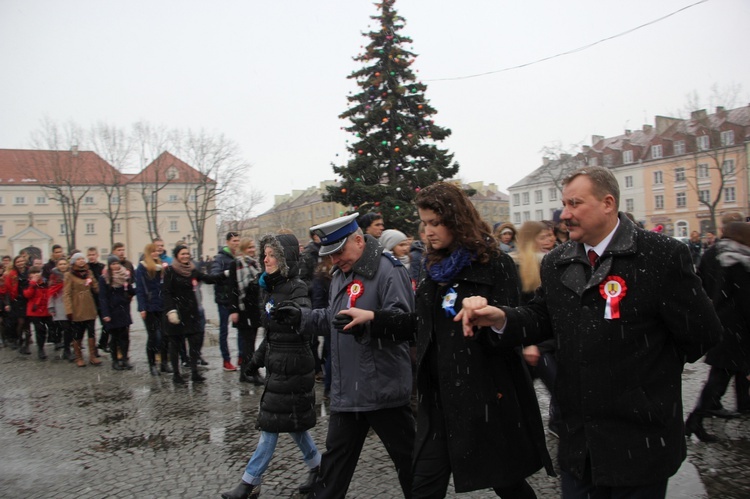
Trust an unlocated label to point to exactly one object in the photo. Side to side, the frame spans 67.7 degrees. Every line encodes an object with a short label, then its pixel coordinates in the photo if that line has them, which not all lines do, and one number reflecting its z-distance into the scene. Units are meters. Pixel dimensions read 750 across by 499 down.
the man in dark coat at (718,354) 5.17
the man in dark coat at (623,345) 2.29
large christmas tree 18.39
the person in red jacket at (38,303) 11.55
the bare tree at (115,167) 45.88
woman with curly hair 2.79
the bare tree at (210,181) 49.53
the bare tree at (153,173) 47.76
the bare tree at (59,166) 46.33
